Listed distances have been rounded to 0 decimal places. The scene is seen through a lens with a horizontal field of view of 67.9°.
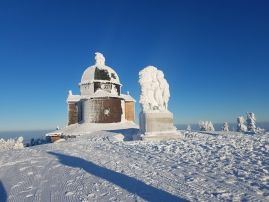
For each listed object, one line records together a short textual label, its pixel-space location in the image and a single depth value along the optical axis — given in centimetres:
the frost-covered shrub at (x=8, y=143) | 3809
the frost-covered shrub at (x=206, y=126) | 4378
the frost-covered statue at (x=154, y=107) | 1479
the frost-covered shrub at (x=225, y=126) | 4045
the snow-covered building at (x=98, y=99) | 2819
